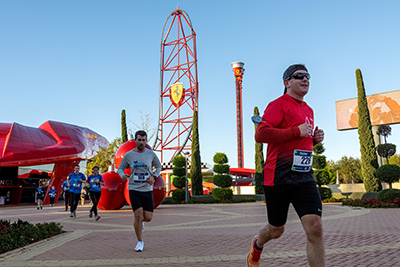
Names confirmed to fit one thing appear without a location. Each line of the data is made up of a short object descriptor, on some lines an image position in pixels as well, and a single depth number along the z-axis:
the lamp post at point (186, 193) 25.58
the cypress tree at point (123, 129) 30.34
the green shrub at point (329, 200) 23.22
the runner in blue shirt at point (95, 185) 11.58
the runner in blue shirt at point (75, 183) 12.83
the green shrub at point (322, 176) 24.92
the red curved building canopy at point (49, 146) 27.20
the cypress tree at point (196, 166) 28.52
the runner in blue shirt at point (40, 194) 20.84
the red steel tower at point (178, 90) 45.78
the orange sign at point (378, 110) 40.22
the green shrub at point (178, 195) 25.98
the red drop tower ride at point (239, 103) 84.12
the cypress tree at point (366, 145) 23.77
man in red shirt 3.22
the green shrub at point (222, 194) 25.89
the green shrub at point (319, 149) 26.31
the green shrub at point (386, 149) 25.23
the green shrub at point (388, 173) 20.33
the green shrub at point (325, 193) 23.73
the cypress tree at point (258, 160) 28.60
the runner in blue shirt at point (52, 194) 23.64
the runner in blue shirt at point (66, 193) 14.95
